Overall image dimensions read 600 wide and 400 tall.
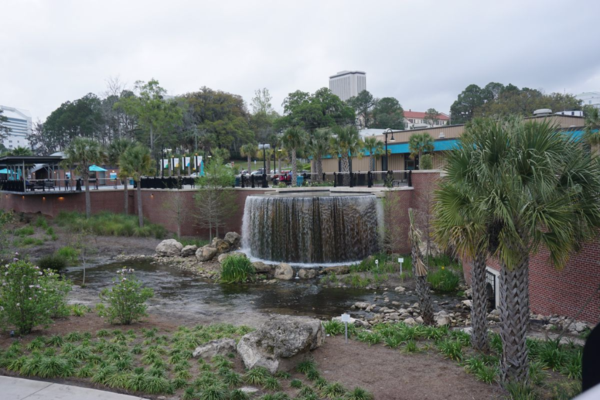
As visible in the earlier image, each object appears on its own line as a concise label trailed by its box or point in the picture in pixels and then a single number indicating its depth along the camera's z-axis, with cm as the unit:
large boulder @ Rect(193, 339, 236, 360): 887
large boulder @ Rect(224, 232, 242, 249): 2978
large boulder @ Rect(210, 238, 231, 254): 2866
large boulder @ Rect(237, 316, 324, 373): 803
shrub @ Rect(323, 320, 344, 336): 1064
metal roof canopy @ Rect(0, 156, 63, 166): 3487
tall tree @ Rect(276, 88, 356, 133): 6969
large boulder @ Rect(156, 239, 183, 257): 2952
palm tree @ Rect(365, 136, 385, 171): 3997
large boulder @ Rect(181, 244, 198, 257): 2914
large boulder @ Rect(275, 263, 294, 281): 2289
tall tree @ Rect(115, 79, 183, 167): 5469
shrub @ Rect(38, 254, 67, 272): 2377
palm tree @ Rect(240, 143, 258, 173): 5603
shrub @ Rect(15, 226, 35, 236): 3016
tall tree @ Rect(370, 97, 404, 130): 9394
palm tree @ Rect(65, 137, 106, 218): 3512
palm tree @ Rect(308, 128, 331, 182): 3825
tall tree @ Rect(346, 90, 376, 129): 10388
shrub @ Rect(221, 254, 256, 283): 2252
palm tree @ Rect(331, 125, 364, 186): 3575
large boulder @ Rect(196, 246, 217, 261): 2733
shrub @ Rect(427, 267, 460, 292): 1923
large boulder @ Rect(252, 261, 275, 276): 2359
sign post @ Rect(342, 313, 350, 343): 946
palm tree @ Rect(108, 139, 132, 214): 3912
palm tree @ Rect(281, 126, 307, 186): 3709
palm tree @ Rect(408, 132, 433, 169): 3784
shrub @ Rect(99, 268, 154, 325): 1105
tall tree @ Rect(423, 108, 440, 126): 11099
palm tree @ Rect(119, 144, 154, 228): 3462
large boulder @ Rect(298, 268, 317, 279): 2278
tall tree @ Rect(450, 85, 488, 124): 8925
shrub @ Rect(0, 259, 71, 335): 962
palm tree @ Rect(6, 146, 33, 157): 4225
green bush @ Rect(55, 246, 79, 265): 2597
